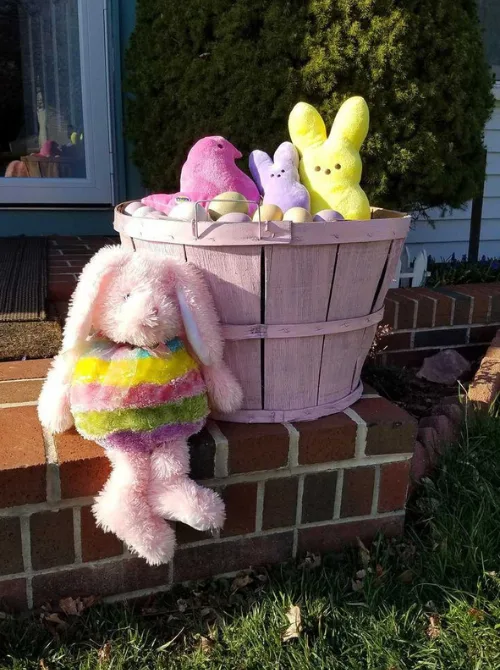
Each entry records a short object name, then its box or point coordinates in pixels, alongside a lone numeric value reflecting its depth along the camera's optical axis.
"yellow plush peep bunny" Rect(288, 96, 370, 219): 1.70
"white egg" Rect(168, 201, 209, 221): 1.44
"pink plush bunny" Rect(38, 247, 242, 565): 1.34
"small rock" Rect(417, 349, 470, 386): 2.65
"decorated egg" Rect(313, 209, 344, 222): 1.57
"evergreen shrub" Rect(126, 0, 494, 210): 2.56
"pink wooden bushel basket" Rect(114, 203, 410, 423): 1.42
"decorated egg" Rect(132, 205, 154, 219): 1.55
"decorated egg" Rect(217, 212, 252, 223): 1.43
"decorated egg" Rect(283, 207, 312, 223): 1.56
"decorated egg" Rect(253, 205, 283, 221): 1.54
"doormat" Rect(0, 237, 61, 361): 2.13
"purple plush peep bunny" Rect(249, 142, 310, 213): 1.69
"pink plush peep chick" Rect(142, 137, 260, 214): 1.74
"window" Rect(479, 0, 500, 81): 4.84
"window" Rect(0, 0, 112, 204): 3.87
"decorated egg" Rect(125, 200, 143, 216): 1.67
